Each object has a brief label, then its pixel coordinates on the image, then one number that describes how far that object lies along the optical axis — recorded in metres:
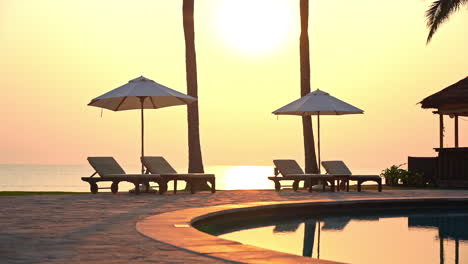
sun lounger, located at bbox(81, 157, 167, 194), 18.55
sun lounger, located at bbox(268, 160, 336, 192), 20.62
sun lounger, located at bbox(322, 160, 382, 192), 21.08
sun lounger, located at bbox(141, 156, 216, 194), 19.23
